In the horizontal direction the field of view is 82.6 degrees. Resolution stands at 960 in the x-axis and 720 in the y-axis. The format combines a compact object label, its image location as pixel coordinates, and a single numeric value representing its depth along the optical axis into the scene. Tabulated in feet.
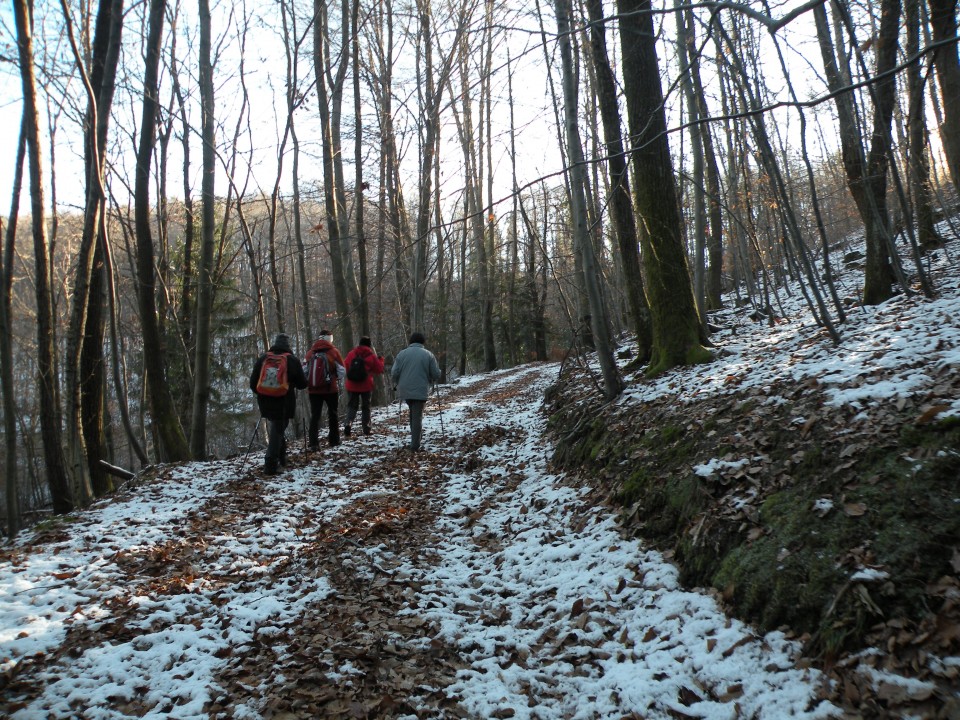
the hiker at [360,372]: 35.90
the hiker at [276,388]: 26.27
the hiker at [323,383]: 32.30
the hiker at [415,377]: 31.91
